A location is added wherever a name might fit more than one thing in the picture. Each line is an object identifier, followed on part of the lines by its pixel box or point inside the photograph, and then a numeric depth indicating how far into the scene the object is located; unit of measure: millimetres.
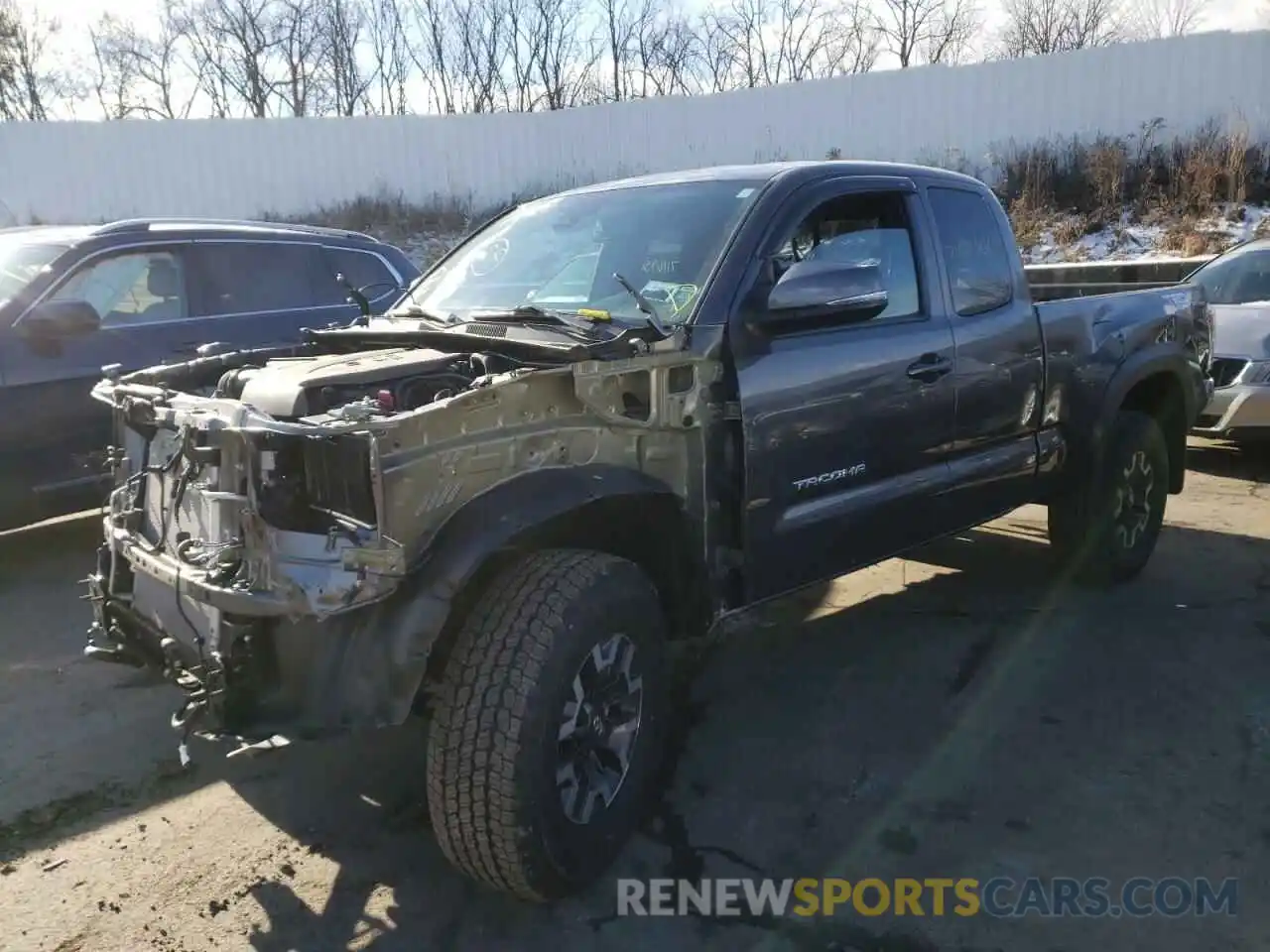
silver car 7148
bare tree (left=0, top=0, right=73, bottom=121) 33938
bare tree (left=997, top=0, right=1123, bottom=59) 34250
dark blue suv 5332
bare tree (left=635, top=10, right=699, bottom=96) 36344
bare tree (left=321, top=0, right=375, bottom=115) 36656
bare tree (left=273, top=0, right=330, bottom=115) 36719
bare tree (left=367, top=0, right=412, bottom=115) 36750
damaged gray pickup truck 2504
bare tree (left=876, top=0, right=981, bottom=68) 36125
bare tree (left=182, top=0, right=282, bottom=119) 37031
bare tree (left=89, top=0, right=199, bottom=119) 39125
